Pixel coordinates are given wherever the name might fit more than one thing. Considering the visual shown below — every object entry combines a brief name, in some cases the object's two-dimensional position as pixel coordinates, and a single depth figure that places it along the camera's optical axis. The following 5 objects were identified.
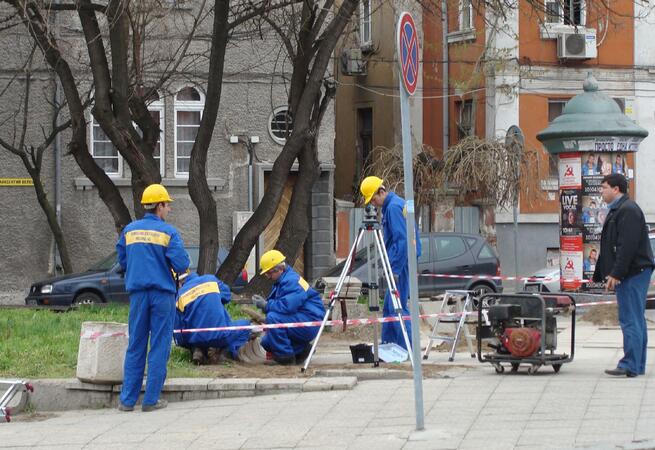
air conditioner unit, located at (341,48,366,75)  34.00
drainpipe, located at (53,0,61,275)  28.45
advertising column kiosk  20.11
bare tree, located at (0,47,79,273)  26.83
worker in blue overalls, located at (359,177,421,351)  13.24
